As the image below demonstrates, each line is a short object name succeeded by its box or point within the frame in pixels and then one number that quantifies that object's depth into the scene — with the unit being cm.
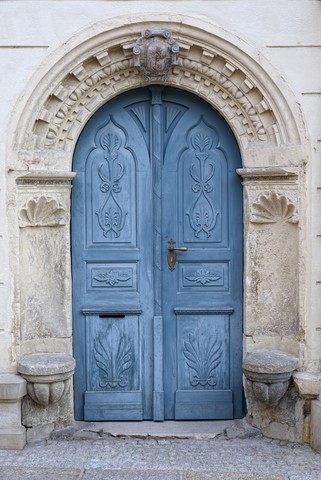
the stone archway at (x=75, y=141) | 511
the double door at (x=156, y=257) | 549
